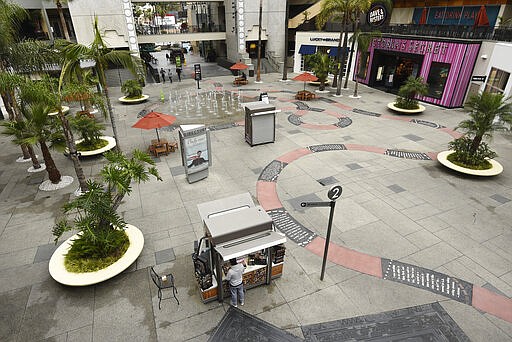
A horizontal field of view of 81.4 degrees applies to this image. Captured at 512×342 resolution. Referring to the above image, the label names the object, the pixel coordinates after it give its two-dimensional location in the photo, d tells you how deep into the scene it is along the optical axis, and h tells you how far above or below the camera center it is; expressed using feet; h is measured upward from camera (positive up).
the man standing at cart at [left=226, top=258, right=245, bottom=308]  22.22 -17.04
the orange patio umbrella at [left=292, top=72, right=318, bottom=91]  81.16 -11.20
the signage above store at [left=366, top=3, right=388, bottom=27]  84.64 +4.86
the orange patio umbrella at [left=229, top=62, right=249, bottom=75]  99.97 -10.46
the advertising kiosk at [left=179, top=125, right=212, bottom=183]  39.60 -14.69
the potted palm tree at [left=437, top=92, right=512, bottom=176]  40.88 -14.36
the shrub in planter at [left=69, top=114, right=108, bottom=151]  47.37 -14.82
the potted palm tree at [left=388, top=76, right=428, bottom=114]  66.18 -13.92
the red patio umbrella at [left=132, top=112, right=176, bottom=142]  46.85 -12.88
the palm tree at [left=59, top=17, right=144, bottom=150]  31.91 -2.79
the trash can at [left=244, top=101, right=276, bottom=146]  51.49 -14.43
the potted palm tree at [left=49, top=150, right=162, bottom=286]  24.70 -17.03
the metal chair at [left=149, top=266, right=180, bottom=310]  23.93 -19.06
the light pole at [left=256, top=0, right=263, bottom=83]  104.92 -14.58
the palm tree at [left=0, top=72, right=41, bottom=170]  32.89 -6.14
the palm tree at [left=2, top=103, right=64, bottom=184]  36.70 -11.70
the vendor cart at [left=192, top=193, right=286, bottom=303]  21.26 -13.96
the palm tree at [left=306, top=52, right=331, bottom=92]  86.38 -8.77
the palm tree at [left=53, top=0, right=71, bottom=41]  84.33 +5.56
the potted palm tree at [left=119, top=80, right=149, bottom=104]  80.79 -15.01
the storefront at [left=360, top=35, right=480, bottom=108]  70.49 -7.53
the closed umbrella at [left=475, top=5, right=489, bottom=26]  69.31 +3.05
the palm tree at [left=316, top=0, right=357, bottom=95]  77.71 +5.14
